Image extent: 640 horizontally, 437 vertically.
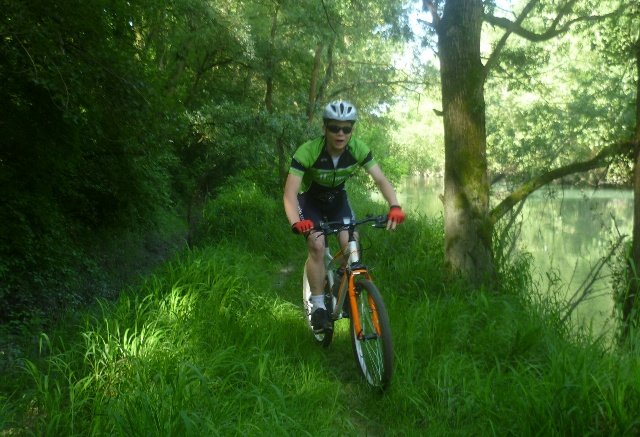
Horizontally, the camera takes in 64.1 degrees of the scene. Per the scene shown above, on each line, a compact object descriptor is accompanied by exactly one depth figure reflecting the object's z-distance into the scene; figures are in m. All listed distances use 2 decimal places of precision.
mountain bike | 3.39
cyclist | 3.91
